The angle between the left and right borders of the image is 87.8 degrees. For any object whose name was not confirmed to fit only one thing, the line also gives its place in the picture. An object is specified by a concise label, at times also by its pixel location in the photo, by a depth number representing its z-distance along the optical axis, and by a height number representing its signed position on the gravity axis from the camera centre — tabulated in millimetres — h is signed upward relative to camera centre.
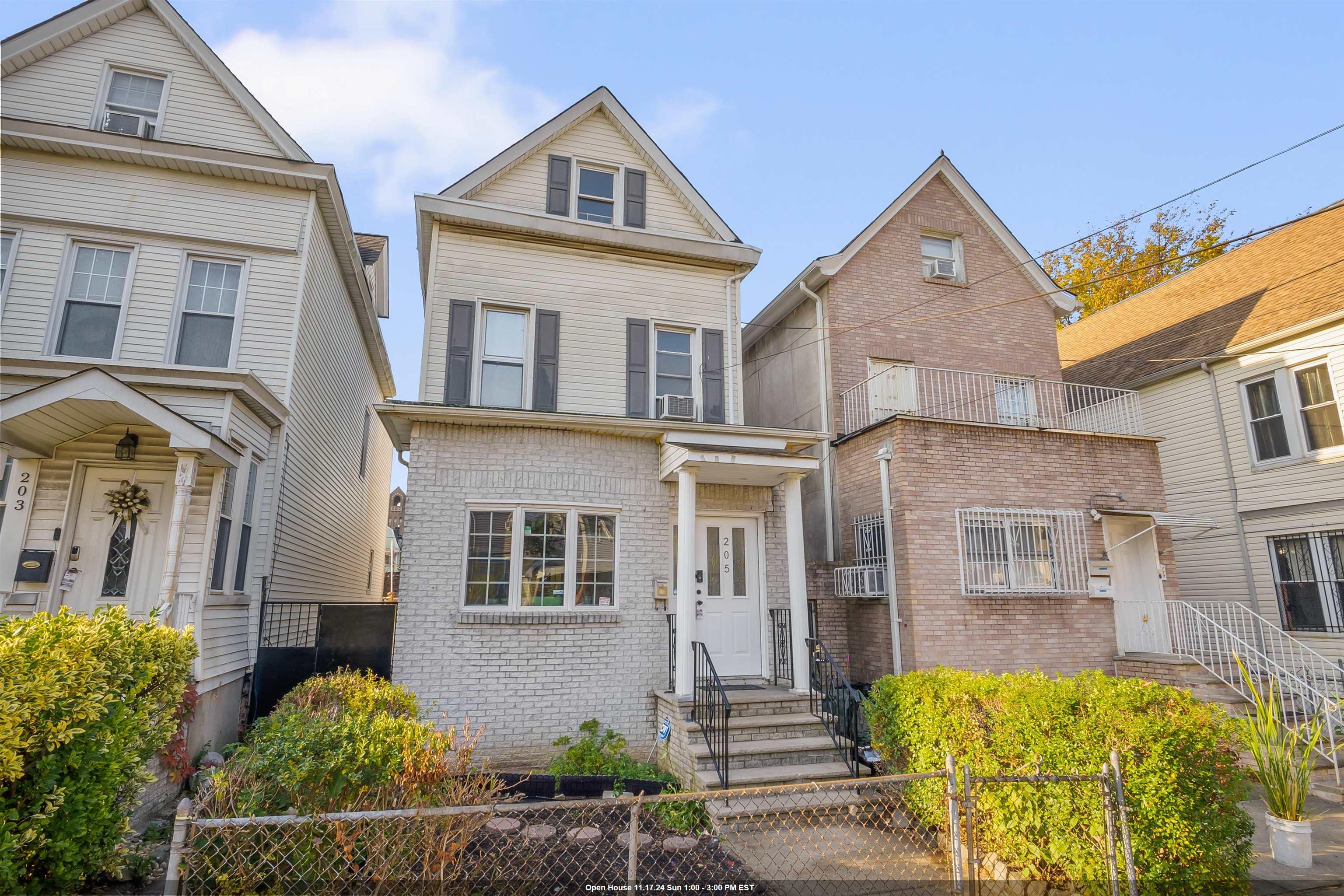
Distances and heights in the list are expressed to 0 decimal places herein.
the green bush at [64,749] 3209 -686
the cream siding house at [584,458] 8641 +1932
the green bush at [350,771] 4180 -974
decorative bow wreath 8125 +1213
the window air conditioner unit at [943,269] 13727 +6586
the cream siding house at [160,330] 7754 +3586
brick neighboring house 10047 +2370
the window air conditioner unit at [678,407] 10156 +2893
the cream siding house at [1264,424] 11461 +3280
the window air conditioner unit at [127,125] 9711 +6598
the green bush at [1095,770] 4742 -1152
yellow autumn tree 22109 +11129
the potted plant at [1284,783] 5836 -1435
